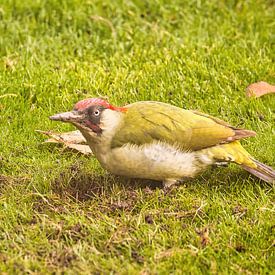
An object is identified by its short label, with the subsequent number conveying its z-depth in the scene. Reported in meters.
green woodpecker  9.95
